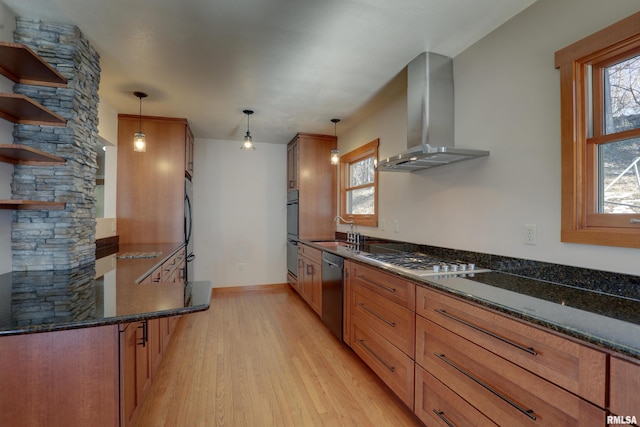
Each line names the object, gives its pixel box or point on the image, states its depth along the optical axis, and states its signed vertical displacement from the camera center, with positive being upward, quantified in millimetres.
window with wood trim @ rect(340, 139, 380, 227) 3545 +386
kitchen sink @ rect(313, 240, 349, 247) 3814 -378
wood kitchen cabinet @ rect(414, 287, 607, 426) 930 -598
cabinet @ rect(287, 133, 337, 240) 4387 +441
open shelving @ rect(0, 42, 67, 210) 1513 +580
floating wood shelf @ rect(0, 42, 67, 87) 1507 +831
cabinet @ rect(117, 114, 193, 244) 3543 +394
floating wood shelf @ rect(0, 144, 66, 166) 1516 +333
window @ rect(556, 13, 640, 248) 1333 +377
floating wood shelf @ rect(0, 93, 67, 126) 1515 +579
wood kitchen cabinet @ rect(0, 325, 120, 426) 1076 -616
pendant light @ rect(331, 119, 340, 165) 3658 +732
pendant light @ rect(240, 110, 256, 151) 3389 +817
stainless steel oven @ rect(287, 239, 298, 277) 4418 -666
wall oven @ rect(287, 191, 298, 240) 4477 -15
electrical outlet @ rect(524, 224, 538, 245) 1692 -113
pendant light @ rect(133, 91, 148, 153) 2863 +710
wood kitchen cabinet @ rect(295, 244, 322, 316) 3357 -771
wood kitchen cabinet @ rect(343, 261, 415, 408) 1763 -767
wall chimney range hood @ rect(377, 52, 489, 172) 2201 +825
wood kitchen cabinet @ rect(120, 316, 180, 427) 1235 -787
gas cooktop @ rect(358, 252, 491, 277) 1768 -347
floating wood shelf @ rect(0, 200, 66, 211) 1566 +45
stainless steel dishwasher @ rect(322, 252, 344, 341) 2748 -765
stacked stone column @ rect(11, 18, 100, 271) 1846 +282
